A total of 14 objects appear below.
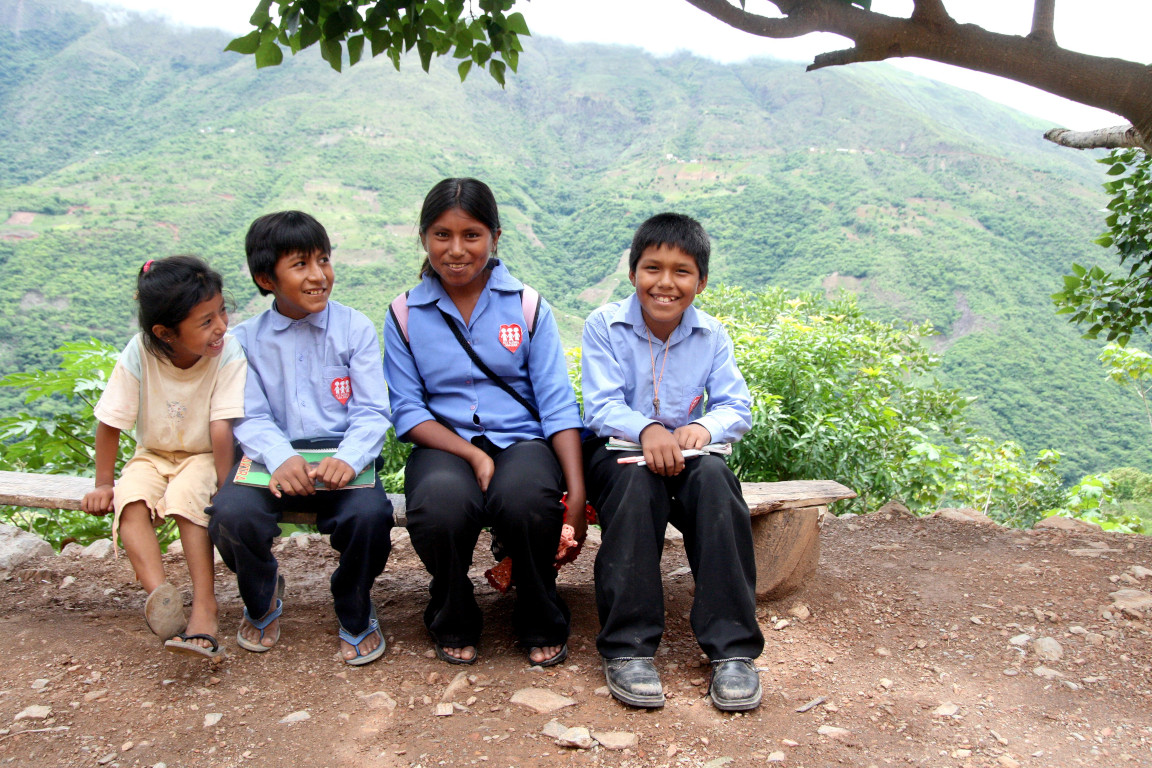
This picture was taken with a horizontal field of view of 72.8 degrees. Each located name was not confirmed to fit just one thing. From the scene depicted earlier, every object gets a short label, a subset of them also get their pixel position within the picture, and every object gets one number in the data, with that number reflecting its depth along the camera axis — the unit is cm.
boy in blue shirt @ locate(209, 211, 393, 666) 230
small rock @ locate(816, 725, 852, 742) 201
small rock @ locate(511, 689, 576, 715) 212
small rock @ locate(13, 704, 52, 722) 204
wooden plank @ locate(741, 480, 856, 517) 275
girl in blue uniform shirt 227
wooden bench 277
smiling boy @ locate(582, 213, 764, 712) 221
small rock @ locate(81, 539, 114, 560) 345
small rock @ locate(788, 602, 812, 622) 284
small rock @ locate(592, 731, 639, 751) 193
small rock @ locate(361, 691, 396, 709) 215
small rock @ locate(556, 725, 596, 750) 193
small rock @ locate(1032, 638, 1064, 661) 254
